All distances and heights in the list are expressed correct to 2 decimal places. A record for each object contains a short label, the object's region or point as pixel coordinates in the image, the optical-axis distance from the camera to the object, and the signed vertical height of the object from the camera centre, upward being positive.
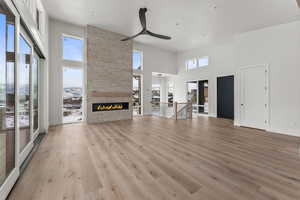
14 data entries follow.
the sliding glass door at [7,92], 1.75 +0.11
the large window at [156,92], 10.59 +0.65
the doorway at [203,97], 8.71 +0.19
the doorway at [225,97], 7.41 +0.17
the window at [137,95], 8.62 +0.31
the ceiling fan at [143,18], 4.14 +2.56
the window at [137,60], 8.45 +2.52
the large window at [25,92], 2.66 +0.16
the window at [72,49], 6.00 +2.34
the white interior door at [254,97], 5.09 +0.12
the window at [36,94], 3.89 +0.17
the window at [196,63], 8.73 +2.51
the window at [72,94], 6.02 +0.27
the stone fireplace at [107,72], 6.09 +1.38
